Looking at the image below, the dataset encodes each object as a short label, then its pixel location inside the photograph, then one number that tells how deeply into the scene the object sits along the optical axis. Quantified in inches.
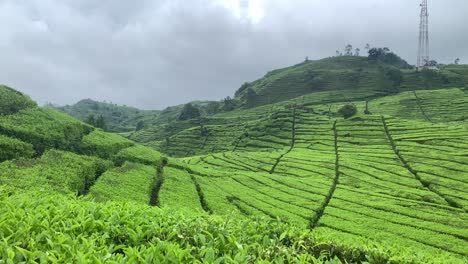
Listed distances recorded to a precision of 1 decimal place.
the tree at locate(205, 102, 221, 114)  7556.6
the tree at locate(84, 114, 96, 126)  4472.9
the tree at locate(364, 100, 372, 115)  4719.7
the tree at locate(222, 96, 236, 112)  7381.9
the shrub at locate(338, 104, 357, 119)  4457.7
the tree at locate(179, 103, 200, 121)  6766.7
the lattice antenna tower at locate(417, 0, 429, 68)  6729.8
